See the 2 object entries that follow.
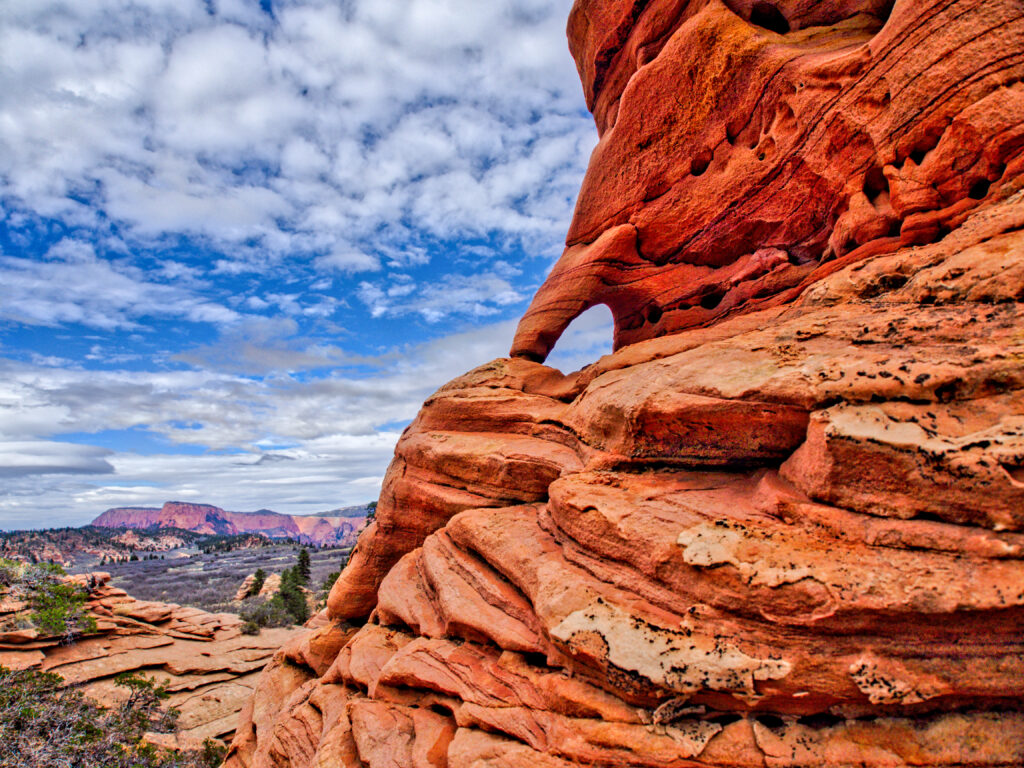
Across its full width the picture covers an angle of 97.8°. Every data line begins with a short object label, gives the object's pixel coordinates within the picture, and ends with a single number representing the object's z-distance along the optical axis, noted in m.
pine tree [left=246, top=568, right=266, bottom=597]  50.72
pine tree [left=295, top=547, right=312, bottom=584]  51.21
